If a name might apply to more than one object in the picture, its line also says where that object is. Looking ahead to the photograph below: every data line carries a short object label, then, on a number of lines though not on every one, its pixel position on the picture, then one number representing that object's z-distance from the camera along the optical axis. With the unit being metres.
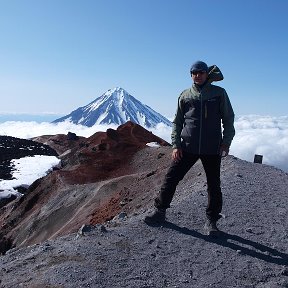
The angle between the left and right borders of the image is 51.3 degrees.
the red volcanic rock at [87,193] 11.69
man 5.09
